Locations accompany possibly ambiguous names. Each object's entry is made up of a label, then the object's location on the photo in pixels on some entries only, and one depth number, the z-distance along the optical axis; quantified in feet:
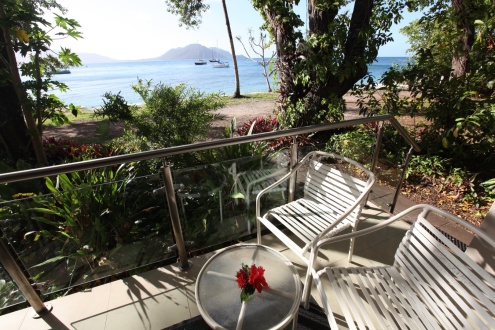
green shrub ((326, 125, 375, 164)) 10.14
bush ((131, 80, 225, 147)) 13.56
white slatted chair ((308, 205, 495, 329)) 3.38
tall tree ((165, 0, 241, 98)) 44.42
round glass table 3.92
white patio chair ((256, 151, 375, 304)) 5.48
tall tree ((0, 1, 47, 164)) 9.39
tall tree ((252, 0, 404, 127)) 12.98
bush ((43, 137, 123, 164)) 15.09
